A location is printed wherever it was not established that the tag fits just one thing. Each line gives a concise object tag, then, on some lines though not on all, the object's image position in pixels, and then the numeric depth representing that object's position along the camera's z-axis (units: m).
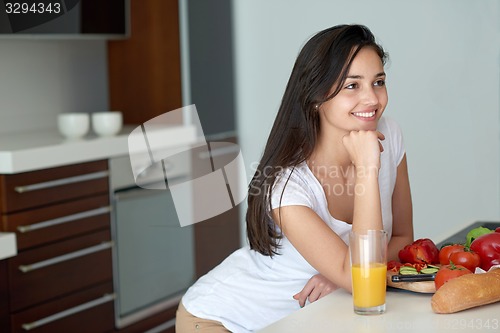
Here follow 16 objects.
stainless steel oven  4.77
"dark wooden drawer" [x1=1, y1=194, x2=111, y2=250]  4.13
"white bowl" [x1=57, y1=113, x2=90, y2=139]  4.73
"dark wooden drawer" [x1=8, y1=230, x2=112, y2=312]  4.10
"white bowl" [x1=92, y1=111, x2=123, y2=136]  4.89
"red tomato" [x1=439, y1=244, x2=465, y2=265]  2.58
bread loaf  2.35
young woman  2.73
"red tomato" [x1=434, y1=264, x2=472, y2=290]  2.43
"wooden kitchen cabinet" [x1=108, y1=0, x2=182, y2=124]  5.50
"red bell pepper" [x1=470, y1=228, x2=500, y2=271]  2.55
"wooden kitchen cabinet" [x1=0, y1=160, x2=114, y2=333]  4.08
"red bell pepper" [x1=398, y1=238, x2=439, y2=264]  2.61
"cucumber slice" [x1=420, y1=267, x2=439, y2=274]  2.54
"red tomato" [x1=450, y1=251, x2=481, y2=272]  2.55
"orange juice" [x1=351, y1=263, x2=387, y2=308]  2.36
